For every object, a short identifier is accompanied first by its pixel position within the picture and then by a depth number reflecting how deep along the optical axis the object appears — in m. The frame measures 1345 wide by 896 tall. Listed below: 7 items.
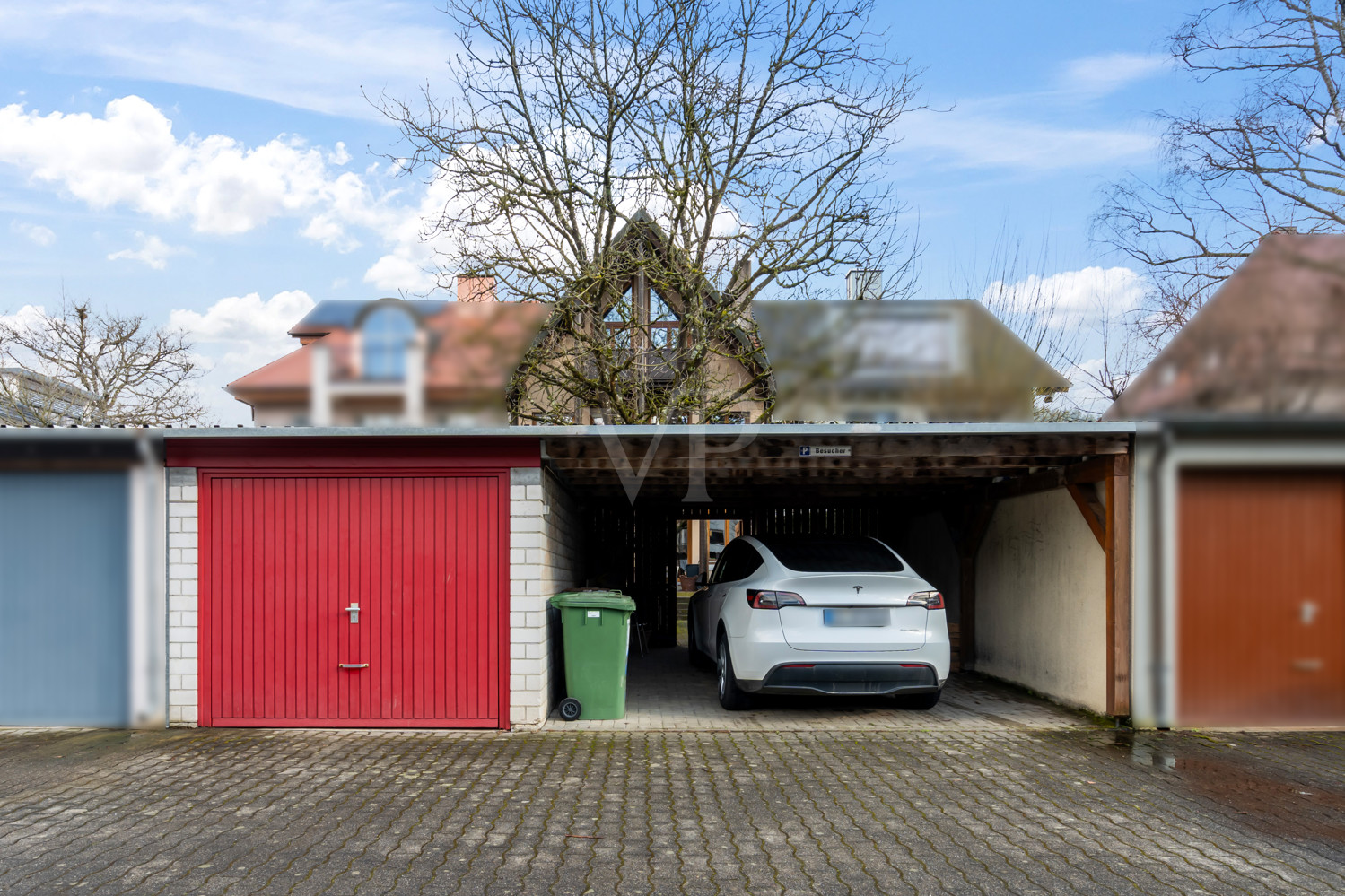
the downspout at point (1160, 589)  7.62
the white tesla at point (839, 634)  7.53
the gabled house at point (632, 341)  15.32
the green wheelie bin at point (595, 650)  7.79
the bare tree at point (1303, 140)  15.57
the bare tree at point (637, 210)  15.42
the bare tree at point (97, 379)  25.83
